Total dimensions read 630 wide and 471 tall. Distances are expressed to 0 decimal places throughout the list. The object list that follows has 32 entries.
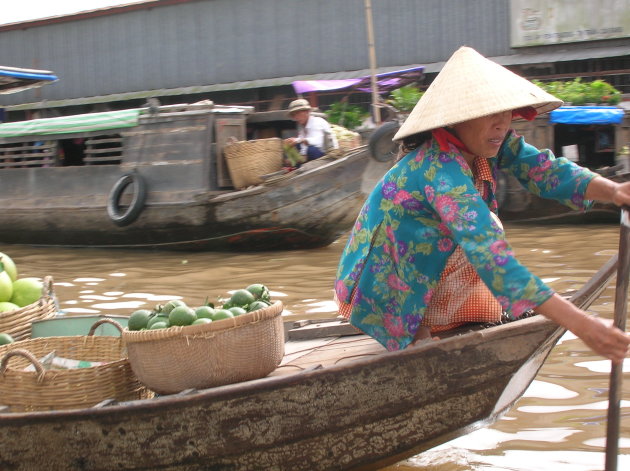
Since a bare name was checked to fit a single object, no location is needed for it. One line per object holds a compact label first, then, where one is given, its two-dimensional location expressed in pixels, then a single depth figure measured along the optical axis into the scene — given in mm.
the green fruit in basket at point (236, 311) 2480
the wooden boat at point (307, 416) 2350
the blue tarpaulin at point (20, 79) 7297
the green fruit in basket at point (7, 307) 3319
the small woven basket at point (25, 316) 3203
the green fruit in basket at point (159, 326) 2418
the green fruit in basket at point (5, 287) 3449
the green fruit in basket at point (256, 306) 2514
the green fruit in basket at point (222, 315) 2439
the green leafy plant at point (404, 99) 12469
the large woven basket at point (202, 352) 2369
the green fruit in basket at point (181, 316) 2412
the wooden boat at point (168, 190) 7973
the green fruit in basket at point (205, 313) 2459
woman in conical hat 2129
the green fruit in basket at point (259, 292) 2658
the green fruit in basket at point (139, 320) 2520
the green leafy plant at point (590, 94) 10953
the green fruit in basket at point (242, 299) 2576
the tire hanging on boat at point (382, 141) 7648
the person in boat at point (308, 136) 7977
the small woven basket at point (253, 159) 7891
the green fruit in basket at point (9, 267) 3689
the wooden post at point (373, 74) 9414
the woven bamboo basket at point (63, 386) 2502
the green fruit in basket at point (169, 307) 2539
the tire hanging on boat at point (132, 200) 8430
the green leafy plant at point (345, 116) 14039
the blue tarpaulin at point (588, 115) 10031
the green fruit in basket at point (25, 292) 3549
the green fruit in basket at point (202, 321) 2377
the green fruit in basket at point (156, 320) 2467
